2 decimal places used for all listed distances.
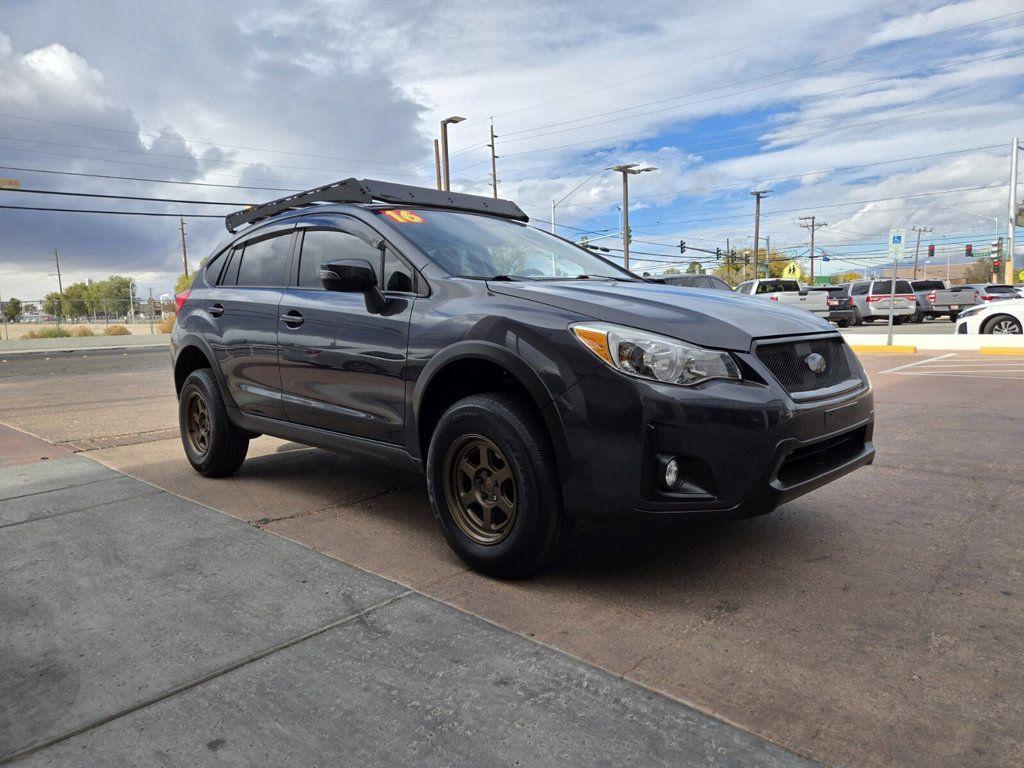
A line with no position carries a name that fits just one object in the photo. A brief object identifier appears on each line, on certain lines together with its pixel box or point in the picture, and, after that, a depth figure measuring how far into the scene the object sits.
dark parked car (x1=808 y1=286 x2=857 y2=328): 28.81
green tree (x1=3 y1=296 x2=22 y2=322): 39.42
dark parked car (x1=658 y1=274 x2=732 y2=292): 19.66
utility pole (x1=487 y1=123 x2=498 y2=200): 42.75
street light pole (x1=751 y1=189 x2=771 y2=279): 62.66
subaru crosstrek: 2.75
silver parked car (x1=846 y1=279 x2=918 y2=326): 28.22
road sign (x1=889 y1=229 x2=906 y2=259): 15.91
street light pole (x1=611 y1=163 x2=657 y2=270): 35.53
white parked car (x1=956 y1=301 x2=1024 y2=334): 15.39
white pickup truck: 28.01
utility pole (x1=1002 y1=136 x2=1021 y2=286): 41.09
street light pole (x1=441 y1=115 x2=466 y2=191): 29.33
